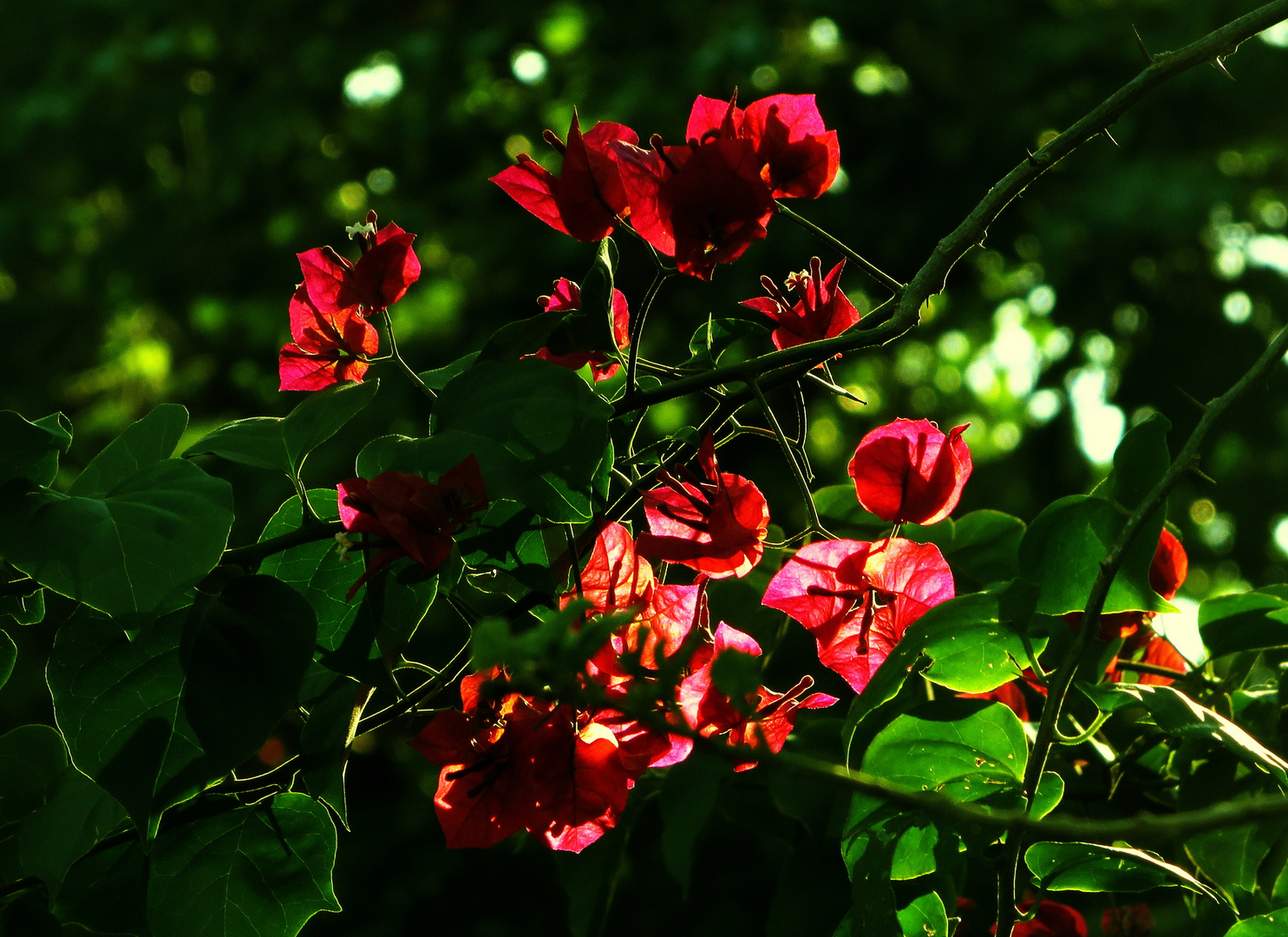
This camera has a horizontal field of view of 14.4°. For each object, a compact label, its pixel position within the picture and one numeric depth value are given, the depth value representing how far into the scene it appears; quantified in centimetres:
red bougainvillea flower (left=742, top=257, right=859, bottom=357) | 159
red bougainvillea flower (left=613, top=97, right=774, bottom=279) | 152
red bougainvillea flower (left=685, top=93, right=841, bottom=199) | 155
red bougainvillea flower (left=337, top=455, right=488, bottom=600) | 148
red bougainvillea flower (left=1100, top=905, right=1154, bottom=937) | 160
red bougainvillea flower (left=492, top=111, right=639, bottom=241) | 154
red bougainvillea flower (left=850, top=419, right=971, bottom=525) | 154
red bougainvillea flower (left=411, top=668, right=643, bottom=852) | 150
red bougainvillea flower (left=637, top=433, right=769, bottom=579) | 152
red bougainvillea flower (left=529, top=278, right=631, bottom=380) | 157
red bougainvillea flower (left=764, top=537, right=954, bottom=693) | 152
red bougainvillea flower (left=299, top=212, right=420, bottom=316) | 157
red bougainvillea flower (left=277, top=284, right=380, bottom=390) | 159
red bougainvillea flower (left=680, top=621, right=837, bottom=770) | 150
